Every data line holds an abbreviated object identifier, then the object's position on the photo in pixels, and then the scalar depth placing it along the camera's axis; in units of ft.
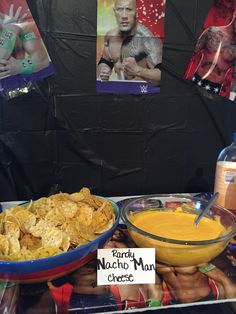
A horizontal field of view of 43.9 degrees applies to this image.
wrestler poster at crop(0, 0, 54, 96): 3.91
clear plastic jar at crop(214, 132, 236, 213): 3.11
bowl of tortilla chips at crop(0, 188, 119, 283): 1.89
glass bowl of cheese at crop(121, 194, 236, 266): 2.11
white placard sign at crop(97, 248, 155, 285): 2.11
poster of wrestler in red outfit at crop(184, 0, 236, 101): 4.43
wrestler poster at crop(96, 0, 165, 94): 4.16
